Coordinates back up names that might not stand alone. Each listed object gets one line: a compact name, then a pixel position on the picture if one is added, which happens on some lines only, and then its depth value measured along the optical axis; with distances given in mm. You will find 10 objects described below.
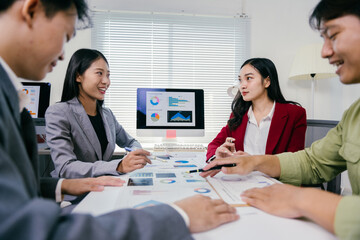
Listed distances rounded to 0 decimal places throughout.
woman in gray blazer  1221
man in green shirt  608
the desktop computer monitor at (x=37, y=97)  2539
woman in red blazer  1774
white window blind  2969
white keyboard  2070
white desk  578
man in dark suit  369
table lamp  2545
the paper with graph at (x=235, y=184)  844
